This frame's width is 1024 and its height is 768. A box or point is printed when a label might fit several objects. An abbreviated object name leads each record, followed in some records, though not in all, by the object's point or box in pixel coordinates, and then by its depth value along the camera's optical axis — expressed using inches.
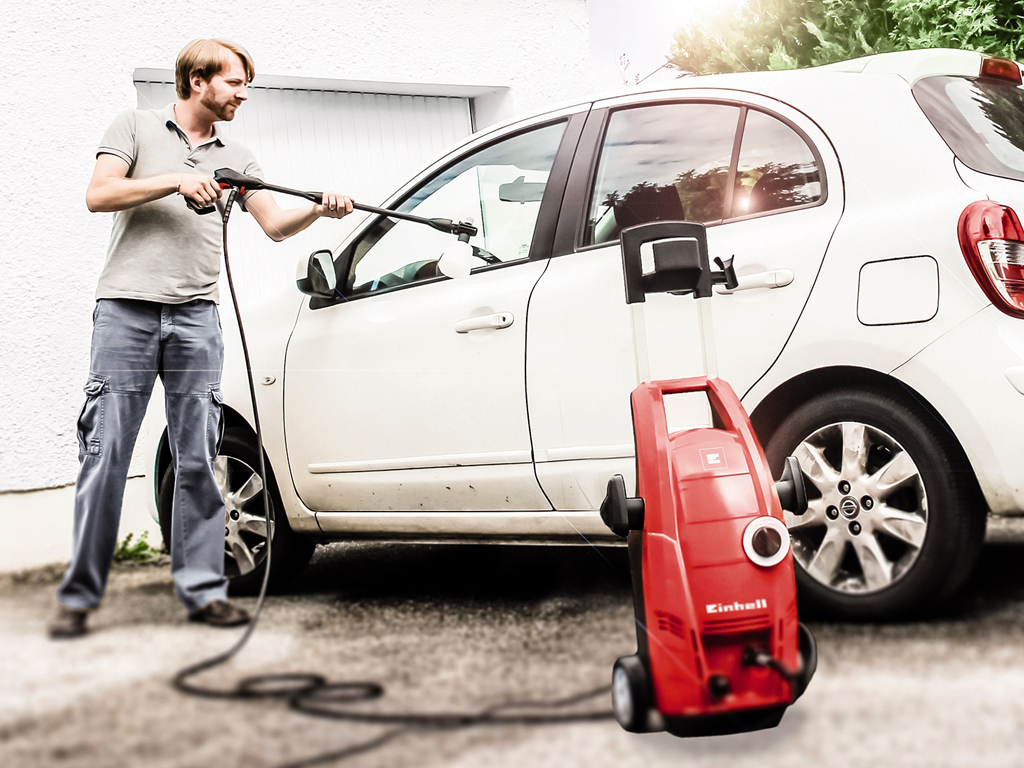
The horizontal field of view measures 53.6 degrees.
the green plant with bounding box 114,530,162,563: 154.6
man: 118.6
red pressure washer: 71.9
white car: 95.6
